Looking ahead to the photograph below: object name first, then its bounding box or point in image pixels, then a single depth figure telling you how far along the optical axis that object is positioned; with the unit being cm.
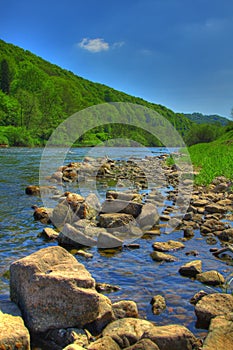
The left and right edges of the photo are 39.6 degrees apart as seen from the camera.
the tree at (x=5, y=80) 9162
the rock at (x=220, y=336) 294
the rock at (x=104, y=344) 306
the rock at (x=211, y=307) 369
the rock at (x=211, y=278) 474
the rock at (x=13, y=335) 295
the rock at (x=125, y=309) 385
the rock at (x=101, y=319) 362
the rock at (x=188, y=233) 718
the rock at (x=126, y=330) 326
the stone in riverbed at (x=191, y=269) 507
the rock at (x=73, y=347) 293
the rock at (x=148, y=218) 793
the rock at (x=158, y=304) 407
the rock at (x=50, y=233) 689
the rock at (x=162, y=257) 575
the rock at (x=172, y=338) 311
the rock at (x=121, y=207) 844
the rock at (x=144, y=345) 295
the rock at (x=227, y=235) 680
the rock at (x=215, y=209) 922
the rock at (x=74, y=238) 657
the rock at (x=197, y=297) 426
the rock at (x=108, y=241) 652
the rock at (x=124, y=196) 1018
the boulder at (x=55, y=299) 353
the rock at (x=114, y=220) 765
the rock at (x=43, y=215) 836
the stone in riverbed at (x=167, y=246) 631
